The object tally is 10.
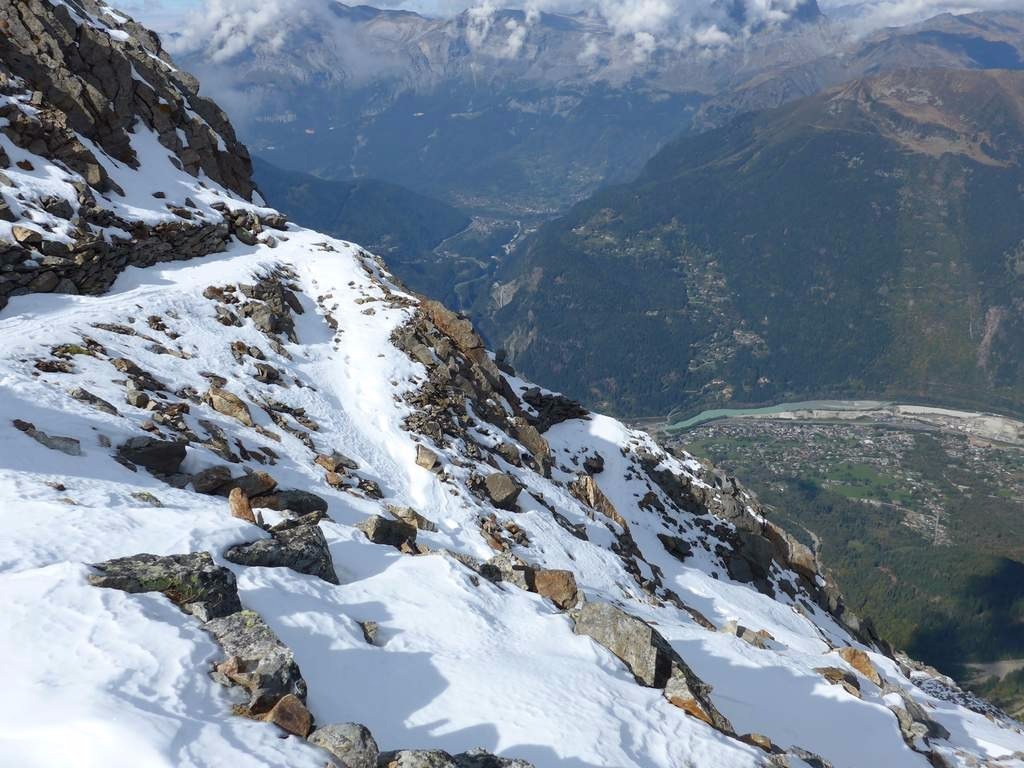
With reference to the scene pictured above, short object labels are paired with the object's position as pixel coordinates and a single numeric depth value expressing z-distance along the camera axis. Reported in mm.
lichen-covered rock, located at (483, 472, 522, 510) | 35125
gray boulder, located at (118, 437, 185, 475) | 21234
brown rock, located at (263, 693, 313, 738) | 10398
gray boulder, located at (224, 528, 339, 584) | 16359
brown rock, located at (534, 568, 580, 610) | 22891
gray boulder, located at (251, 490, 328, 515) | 22484
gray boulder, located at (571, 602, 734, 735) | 16516
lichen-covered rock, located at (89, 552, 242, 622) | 12664
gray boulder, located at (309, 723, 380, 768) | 10031
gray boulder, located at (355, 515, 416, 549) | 22672
